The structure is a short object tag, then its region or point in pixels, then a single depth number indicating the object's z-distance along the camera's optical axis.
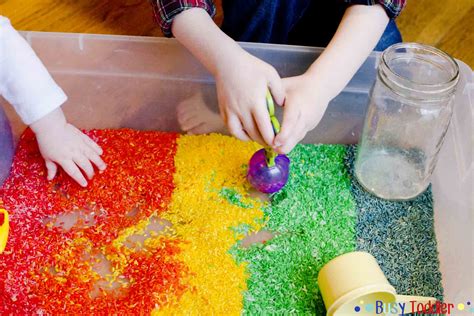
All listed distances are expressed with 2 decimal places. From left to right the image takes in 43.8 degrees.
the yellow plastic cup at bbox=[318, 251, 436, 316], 0.67
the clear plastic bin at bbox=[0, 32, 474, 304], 0.80
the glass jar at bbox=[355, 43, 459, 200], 0.76
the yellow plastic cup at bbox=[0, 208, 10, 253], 0.75
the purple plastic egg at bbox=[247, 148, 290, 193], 0.79
